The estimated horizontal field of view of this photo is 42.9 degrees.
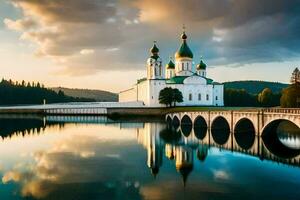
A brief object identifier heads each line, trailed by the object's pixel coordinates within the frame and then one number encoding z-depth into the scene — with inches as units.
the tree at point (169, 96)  3395.7
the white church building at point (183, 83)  3673.7
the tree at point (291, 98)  2551.7
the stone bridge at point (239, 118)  1479.8
